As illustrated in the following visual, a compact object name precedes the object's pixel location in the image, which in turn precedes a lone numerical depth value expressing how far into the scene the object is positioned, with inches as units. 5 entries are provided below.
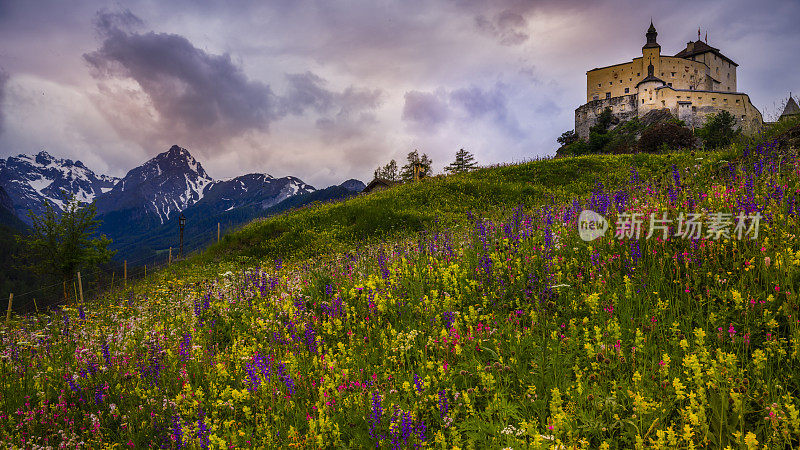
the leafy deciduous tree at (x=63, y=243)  1200.8
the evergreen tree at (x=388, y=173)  4648.1
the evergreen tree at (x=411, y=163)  3586.6
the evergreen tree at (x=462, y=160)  3815.7
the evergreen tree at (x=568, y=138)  3616.9
